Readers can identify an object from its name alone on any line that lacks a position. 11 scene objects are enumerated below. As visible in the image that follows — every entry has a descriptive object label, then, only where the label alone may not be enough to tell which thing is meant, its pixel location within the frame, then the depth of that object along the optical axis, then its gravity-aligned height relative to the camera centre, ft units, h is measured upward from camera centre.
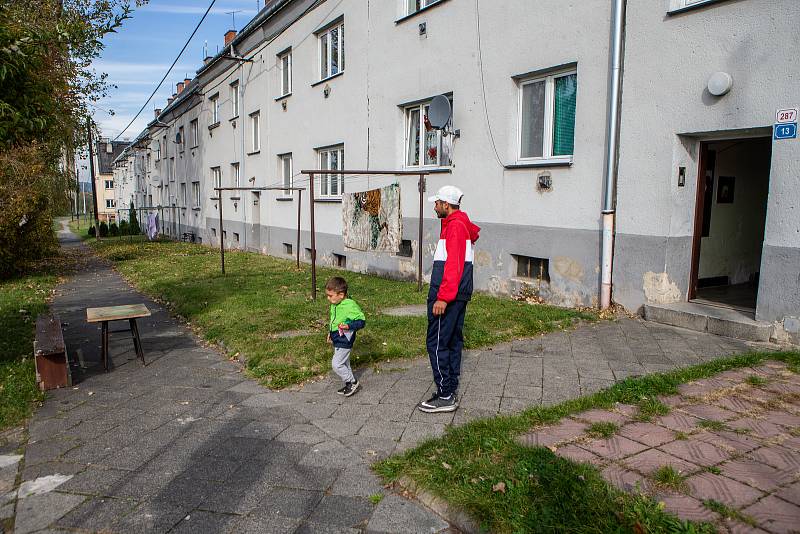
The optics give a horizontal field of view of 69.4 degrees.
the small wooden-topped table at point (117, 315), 20.52 -4.47
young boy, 16.20 -3.63
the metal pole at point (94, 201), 115.09 -3.48
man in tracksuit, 14.10 -2.43
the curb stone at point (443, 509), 9.86 -5.59
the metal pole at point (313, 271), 29.81 -4.02
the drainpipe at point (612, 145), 24.43 +2.30
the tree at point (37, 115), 15.76 +3.02
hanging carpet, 32.30 -1.45
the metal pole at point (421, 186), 31.53 +0.50
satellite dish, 33.65 +4.90
